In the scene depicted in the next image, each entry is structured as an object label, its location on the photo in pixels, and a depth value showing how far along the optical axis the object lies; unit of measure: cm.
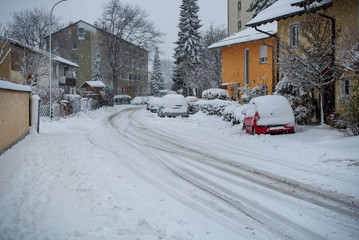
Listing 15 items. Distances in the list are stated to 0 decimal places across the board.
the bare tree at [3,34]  2186
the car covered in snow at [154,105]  3117
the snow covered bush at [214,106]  2092
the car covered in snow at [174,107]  2225
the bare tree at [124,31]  4878
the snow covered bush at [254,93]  1808
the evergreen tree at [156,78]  7181
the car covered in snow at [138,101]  5619
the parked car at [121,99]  5583
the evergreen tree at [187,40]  4566
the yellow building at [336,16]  1412
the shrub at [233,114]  1524
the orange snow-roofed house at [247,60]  2288
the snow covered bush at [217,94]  2397
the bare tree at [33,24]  5147
